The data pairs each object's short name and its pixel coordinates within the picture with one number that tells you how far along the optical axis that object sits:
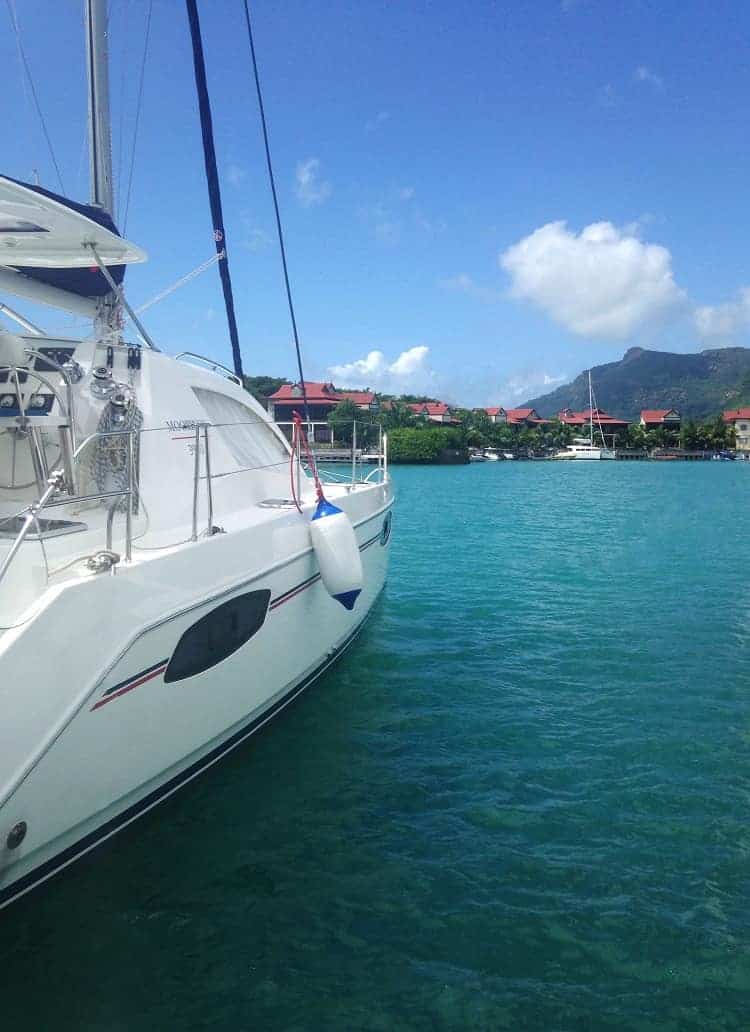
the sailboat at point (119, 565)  3.42
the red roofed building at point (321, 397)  62.03
